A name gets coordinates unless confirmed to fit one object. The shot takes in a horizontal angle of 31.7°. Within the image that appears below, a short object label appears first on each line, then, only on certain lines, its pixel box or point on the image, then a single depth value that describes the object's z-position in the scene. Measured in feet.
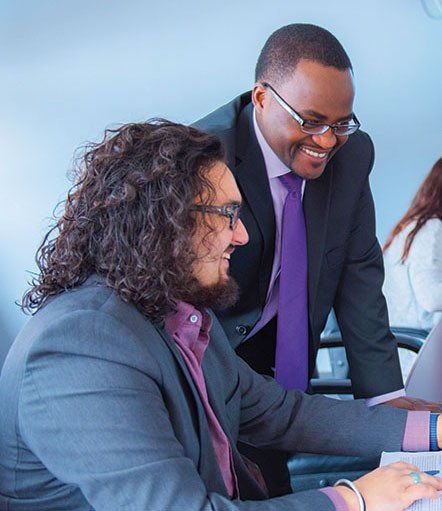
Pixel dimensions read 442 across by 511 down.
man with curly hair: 3.23
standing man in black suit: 5.03
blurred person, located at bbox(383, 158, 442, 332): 8.52
